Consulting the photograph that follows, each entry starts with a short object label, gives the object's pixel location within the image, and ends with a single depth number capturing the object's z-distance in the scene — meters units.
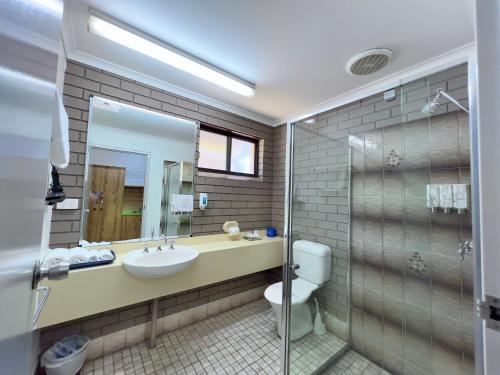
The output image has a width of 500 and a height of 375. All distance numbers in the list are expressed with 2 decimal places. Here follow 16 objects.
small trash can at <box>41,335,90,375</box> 1.41
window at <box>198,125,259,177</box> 2.52
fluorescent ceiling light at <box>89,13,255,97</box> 1.39
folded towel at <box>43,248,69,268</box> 1.39
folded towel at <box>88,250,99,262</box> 1.52
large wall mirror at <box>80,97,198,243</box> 1.82
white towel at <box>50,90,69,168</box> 1.18
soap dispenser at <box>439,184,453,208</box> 1.44
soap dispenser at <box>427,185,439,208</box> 1.51
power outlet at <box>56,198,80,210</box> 1.63
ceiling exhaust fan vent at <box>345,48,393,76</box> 1.57
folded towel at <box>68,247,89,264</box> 1.46
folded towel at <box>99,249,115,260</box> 1.59
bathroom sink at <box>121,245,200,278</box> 1.54
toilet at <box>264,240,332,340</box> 1.89
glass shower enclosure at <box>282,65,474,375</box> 1.43
